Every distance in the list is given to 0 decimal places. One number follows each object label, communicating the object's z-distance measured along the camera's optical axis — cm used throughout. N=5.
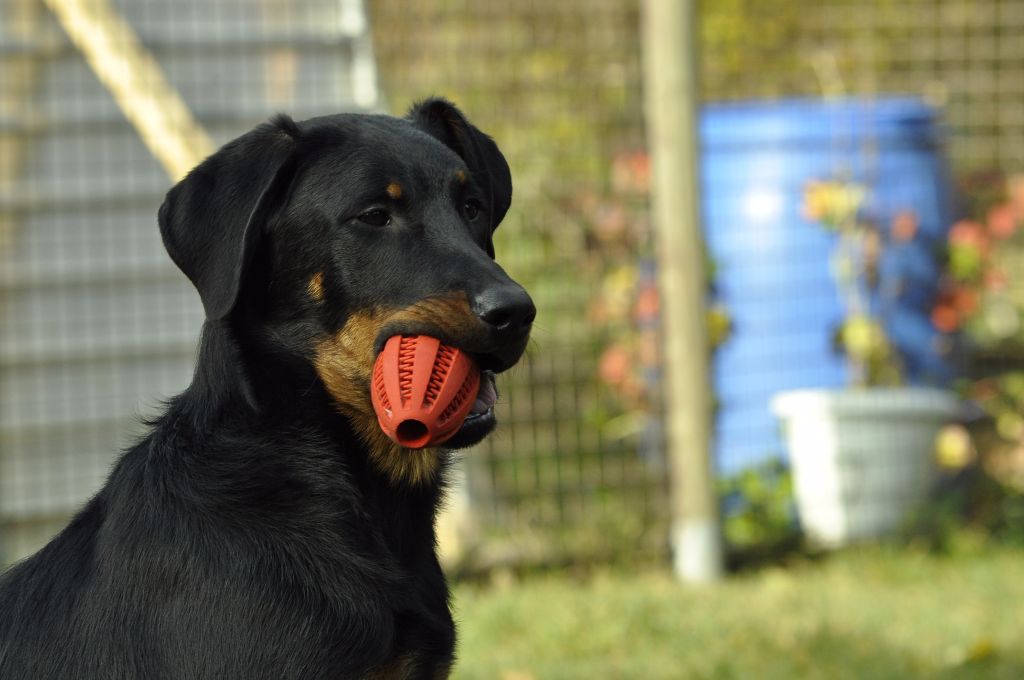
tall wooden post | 1199
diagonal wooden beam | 1207
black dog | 504
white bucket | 1266
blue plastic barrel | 1339
